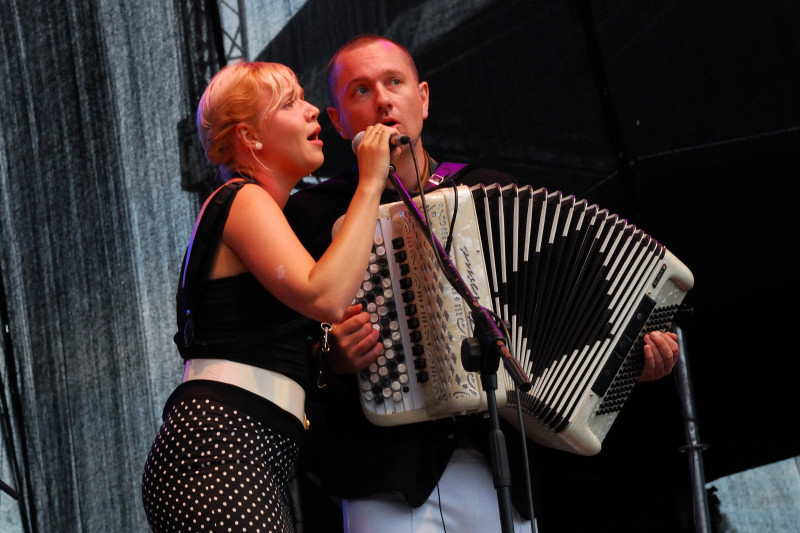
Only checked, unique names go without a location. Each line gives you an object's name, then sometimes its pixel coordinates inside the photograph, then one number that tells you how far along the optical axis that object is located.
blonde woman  4.47
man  4.78
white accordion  4.69
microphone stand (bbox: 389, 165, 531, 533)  4.51
